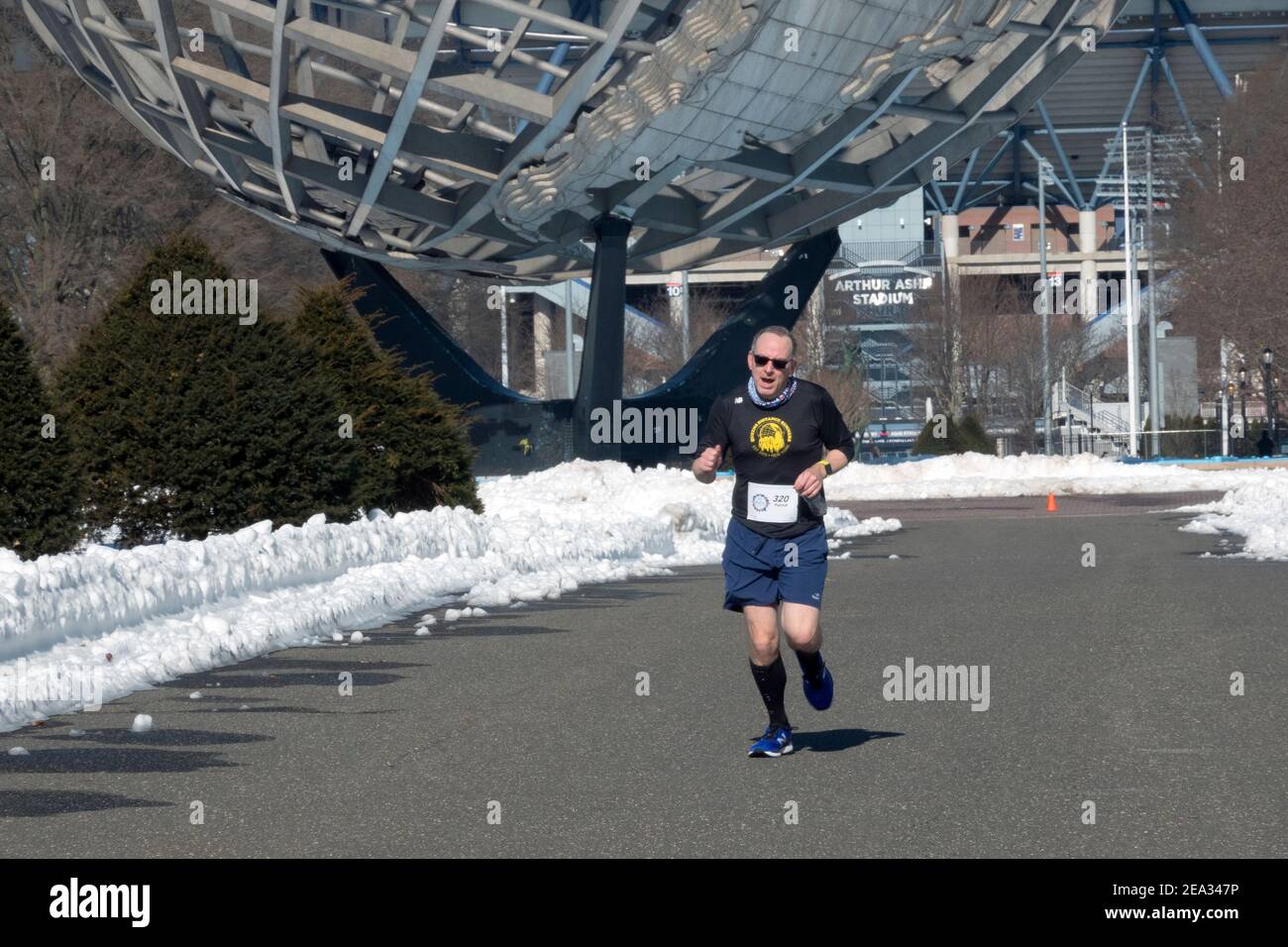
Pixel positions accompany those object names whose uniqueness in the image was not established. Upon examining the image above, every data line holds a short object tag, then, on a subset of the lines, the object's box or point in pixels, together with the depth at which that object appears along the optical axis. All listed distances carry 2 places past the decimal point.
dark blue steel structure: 38.66
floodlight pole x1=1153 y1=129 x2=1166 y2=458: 59.66
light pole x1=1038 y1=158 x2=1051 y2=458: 62.23
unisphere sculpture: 30.22
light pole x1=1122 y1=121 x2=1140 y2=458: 59.67
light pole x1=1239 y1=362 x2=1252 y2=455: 58.22
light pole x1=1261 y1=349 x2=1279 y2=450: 52.87
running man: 8.92
